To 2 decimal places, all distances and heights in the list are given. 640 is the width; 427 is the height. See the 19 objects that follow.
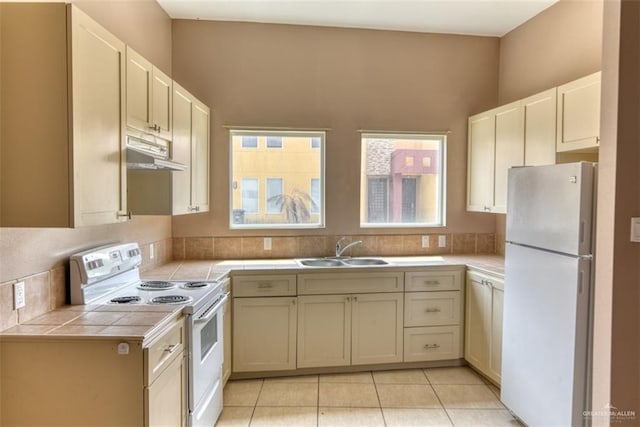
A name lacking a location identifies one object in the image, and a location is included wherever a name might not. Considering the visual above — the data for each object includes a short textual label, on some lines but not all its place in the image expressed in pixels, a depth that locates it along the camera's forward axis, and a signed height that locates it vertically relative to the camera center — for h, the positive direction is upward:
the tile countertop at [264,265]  2.78 -0.50
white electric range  1.95 -0.53
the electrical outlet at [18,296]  1.62 -0.41
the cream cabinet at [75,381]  1.52 -0.72
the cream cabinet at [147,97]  1.99 +0.60
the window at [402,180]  3.67 +0.23
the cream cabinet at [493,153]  3.05 +0.44
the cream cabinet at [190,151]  2.61 +0.38
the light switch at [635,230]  1.57 -0.10
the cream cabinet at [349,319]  2.98 -0.91
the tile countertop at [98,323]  1.52 -0.53
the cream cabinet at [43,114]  1.50 +0.34
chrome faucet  3.50 -0.40
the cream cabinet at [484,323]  2.76 -0.91
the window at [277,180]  3.52 +0.21
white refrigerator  1.92 -0.49
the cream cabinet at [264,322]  2.91 -0.91
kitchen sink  3.31 -0.51
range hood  1.96 +0.25
